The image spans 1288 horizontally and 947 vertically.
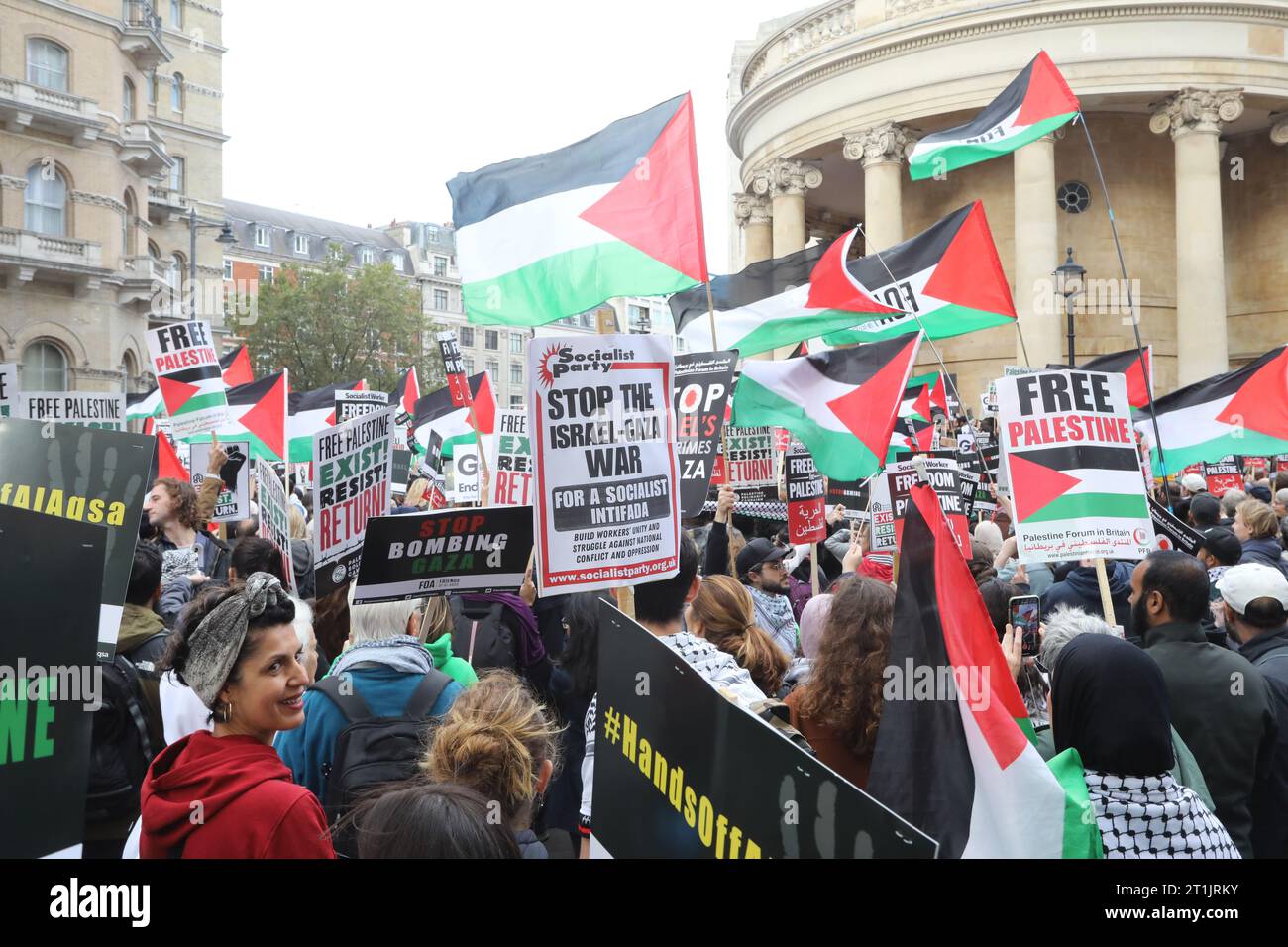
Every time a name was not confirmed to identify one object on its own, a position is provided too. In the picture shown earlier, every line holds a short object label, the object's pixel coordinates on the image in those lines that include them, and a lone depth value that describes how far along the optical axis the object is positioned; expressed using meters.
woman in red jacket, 2.86
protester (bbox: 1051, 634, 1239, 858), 3.54
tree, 49.03
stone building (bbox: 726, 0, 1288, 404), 28.97
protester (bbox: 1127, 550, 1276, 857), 4.62
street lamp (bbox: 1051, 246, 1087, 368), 19.39
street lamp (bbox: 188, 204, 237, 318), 41.29
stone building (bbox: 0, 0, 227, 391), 33.25
